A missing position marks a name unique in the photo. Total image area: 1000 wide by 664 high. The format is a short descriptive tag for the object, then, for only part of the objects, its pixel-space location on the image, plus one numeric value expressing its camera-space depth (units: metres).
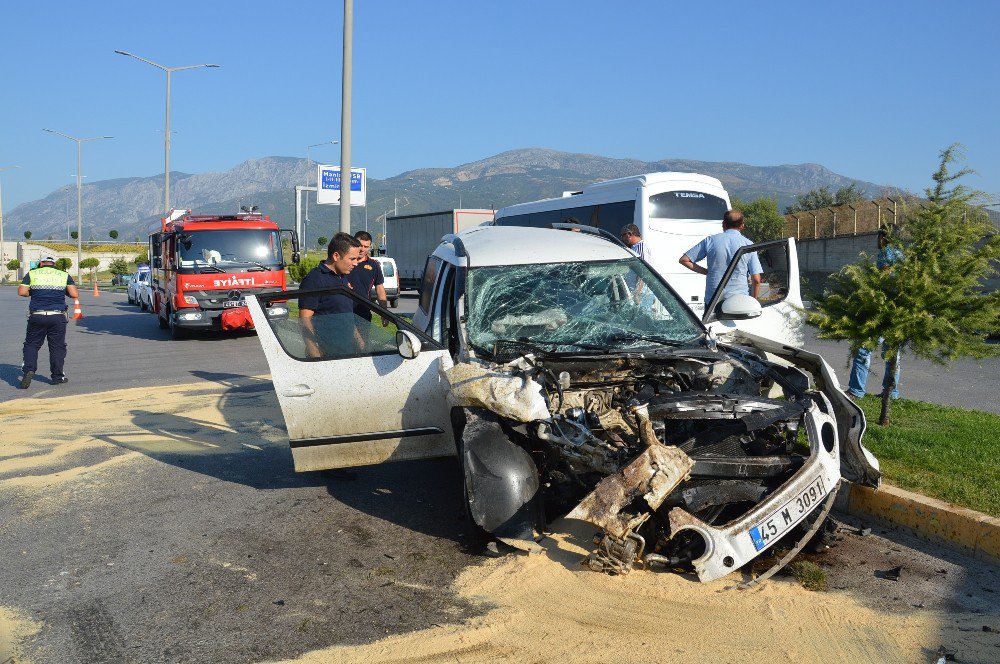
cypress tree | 6.96
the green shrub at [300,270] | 27.23
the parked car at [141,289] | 31.91
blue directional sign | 22.80
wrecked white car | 4.48
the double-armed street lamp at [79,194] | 58.97
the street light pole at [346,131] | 15.23
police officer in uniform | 12.55
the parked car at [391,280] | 30.74
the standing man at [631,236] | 10.95
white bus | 18.67
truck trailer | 34.94
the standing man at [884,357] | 7.48
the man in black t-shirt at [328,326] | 6.02
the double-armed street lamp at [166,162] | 36.88
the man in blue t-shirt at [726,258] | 8.61
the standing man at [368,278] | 9.56
